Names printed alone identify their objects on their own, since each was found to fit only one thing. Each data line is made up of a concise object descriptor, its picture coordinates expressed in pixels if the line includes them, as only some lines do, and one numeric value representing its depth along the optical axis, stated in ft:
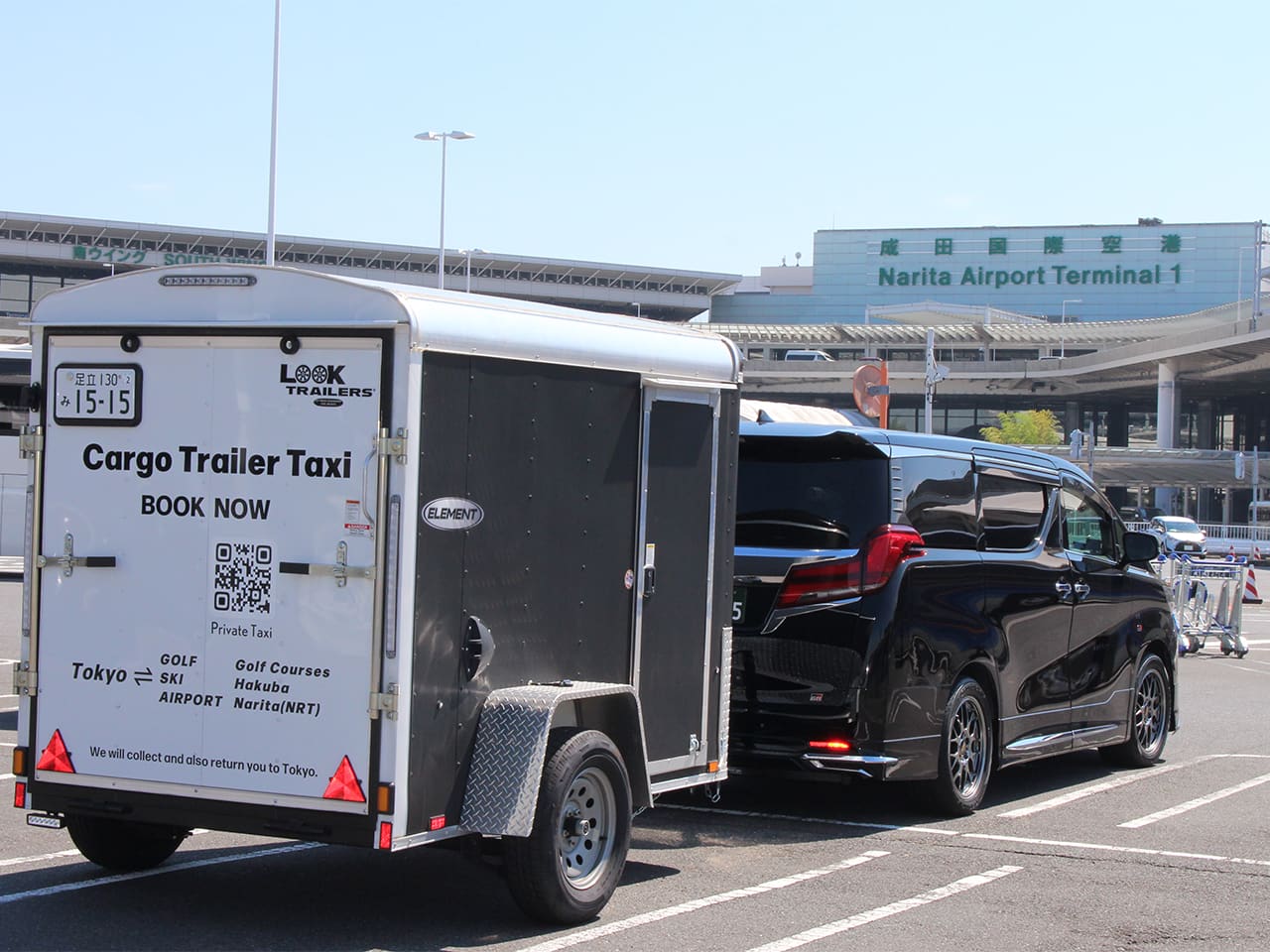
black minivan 28.32
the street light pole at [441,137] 154.61
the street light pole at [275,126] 124.84
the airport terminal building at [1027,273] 391.45
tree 305.53
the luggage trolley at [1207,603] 69.36
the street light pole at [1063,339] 344.49
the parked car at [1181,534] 160.97
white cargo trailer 20.13
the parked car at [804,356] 331.77
